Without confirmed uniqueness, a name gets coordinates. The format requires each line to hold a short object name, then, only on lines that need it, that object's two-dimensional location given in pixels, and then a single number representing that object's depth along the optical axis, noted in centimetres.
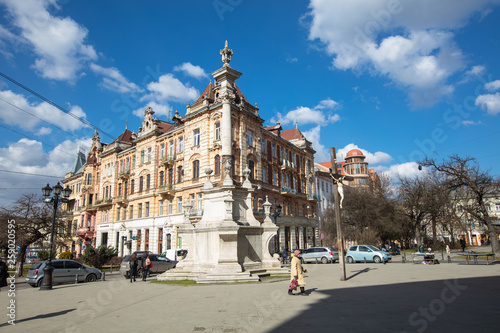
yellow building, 3659
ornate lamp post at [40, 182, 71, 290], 1611
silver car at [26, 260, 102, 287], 1823
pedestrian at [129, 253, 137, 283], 1819
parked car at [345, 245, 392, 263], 2742
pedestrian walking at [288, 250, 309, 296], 1046
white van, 2681
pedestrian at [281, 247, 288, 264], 3068
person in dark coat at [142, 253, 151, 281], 1800
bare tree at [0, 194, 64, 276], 2819
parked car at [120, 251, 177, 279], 2228
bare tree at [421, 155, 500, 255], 2784
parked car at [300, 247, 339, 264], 3094
